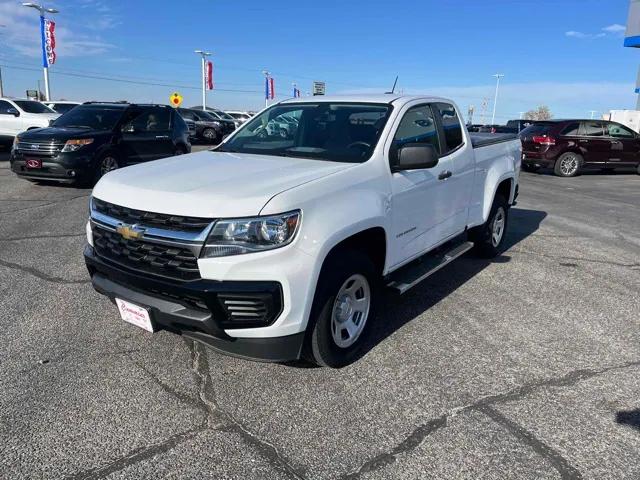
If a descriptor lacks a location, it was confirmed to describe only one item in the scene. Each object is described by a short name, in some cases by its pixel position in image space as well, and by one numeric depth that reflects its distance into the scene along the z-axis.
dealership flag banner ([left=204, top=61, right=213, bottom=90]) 46.59
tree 91.56
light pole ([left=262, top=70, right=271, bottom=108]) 56.23
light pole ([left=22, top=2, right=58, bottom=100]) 26.23
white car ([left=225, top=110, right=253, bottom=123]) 36.36
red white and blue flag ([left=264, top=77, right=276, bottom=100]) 56.48
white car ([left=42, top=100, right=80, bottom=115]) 19.30
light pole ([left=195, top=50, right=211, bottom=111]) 45.66
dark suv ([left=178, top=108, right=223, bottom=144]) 24.81
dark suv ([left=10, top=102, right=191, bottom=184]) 9.54
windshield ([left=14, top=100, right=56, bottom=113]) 15.52
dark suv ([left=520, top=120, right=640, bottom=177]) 15.66
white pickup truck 2.77
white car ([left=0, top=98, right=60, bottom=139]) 15.20
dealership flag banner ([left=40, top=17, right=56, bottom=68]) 26.47
